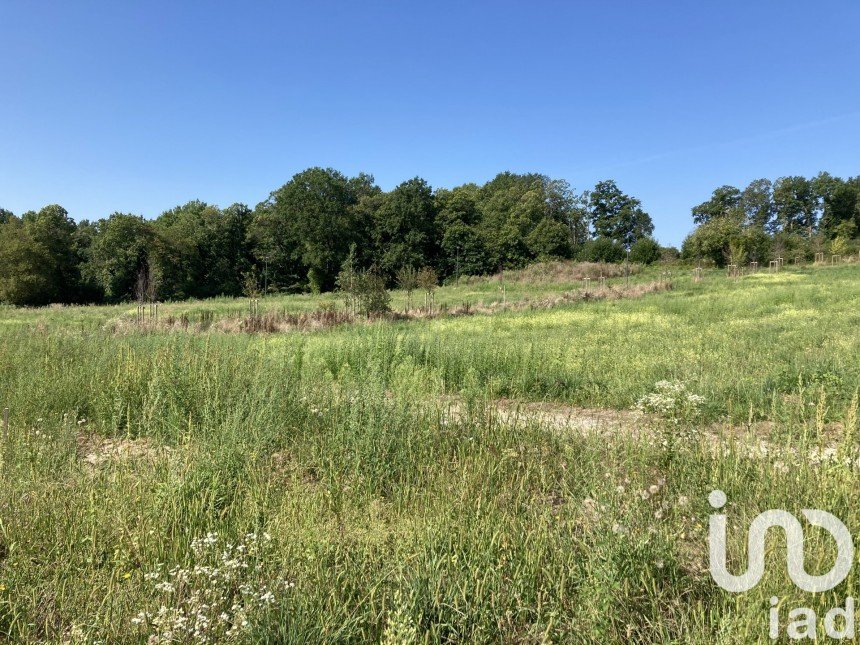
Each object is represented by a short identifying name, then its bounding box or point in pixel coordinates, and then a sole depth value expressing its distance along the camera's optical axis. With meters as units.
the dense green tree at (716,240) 50.75
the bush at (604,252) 60.00
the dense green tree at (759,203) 94.31
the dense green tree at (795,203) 89.25
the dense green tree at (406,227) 60.50
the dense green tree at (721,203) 94.31
